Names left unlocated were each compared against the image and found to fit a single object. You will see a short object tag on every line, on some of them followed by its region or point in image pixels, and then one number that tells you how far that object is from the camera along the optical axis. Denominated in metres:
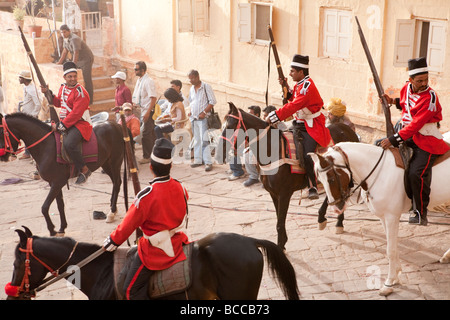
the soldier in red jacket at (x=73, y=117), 10.48
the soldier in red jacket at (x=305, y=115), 8.84
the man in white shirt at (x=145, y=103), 14.40
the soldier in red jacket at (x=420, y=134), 7.66
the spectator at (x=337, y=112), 10.94
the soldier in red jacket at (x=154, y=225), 5.89
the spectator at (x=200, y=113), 13.38
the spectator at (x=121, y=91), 14.30
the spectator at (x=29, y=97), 15.02
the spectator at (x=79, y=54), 17.53
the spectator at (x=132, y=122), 13.63
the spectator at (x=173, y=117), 14.02
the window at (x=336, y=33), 12.96
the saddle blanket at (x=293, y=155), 9.10
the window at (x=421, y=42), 11.33
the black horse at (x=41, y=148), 10.24
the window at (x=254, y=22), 14.86
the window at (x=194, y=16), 16.03
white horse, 7.89
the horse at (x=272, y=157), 8.99
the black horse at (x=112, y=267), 5.90
